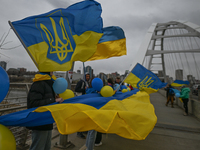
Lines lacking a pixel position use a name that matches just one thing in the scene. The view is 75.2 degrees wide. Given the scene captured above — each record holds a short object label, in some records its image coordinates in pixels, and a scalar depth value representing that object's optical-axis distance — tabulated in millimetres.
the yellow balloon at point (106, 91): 2935
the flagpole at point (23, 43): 1928
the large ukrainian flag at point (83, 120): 1498
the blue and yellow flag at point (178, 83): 11312
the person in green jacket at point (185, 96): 7390
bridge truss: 20306
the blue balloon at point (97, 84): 3045
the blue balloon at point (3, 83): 1536
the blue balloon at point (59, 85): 2158
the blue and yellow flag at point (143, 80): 4785
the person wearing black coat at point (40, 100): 1856
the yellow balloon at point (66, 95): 2515
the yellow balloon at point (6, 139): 1371
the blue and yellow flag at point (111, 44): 3863
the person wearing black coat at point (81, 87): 3906
